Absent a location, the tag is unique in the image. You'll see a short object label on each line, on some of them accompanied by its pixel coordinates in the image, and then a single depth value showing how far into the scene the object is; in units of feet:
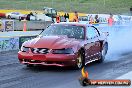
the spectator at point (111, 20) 120.04
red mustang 36.24
